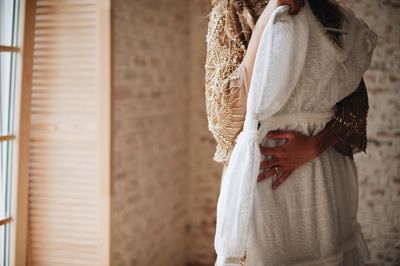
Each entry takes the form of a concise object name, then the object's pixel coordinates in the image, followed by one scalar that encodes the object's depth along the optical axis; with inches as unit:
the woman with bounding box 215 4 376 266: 48.0
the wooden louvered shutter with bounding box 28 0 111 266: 85.4
